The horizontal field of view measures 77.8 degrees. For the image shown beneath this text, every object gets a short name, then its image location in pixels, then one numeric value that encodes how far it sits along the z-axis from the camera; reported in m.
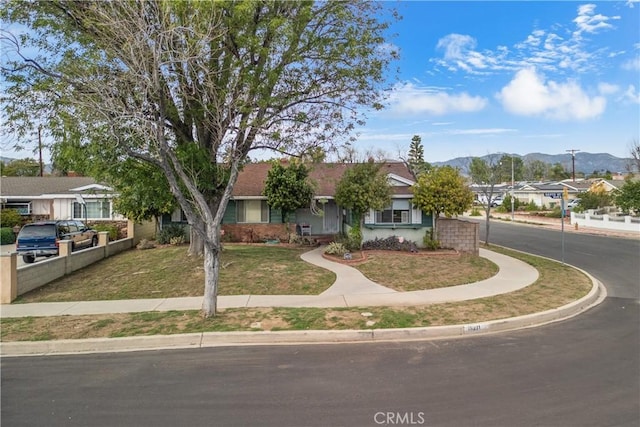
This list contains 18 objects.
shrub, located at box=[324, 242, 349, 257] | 16.22
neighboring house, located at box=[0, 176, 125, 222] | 26.03
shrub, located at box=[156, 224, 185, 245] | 20.00
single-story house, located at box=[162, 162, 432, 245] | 18.06
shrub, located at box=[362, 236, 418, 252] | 16.70
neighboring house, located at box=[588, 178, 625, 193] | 57.38
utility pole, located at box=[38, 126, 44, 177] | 11.10
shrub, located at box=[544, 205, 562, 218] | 44.83
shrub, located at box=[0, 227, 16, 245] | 23.30
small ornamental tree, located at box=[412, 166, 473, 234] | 16.17
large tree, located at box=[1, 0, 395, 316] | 8.46
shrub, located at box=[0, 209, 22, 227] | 25.38
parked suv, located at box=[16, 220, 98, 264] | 16.64
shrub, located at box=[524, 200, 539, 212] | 57.03
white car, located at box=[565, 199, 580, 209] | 53.69
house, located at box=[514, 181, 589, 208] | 62.33
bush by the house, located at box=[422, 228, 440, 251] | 16.94
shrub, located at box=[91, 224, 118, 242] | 22.16
